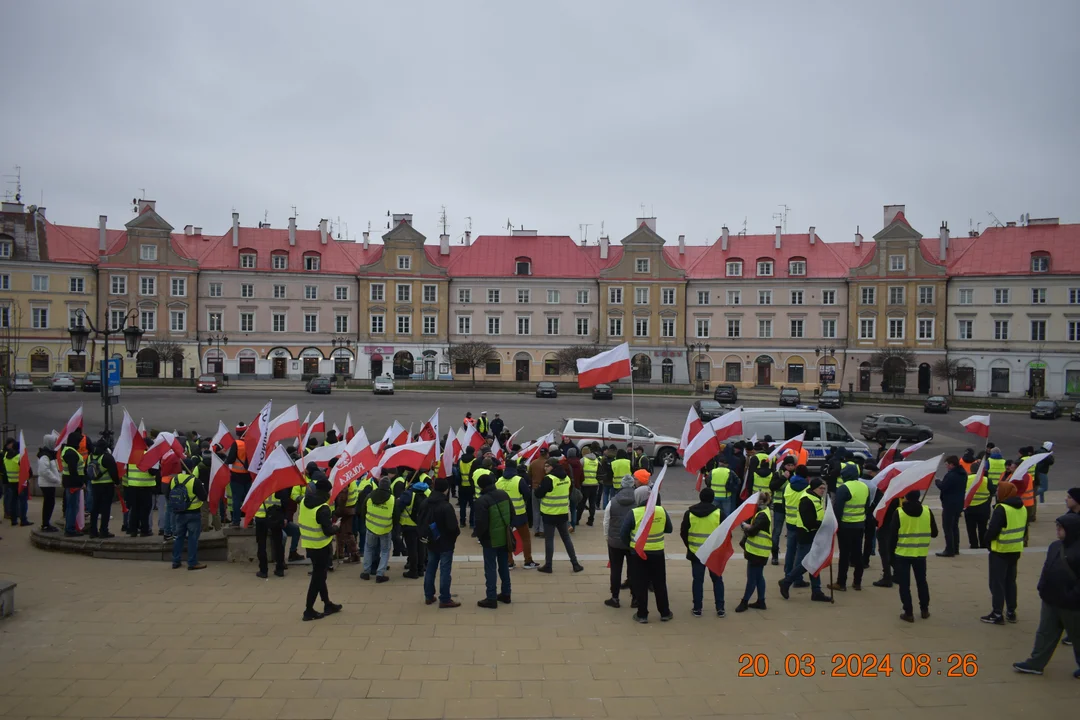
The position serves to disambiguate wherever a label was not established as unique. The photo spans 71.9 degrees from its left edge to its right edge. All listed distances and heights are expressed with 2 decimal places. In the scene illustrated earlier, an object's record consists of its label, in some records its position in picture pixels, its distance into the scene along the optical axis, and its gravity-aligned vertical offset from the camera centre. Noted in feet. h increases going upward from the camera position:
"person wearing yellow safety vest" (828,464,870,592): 35.91 -7.84
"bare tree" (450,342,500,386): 197.77 +1.36
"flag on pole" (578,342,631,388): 52.03 -0.61
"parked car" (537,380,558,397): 167.63 -7.08
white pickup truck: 82.84 -8.71
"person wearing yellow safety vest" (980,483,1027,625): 29.99 -7.81
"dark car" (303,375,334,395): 165.07 -6.02
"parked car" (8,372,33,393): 157.28 -4.66
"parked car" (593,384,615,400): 164.66 -7.65
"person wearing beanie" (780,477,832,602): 34.19 -7.73
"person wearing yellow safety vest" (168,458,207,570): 38.19 -7.85
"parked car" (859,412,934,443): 110.11 -10.79
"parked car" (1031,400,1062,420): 142.51 -10.41
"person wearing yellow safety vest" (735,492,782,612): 32.30 -8.46
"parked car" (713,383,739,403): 163.22 -8.01
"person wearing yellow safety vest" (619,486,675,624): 31.01 -8.77
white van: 79.92 -7.52
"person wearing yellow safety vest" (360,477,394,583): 36.12 -8.24
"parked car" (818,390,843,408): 156.15 -8.84
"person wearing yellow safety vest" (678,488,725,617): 31.83 -7.53
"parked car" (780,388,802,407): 158.10 -8.62
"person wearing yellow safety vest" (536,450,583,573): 38.93 -7.76
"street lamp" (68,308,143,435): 59.16 +1.78
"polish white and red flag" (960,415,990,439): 52.86 -4.93
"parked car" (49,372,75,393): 160.15 -4.72
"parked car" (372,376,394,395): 167.32 -6.17
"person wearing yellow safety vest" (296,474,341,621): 31.27 -7.69
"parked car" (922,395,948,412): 150.30 -9.71
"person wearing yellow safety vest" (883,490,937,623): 31.24 -8.09
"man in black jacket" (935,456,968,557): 42.63 -8.09
